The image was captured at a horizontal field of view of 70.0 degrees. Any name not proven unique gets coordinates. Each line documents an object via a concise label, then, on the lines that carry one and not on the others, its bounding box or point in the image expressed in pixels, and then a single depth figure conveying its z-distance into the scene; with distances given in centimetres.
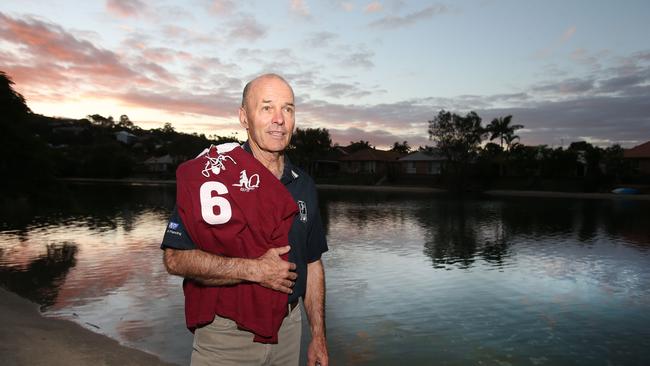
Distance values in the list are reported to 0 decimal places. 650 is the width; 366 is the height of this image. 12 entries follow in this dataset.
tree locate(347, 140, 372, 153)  13462
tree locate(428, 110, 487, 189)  6706
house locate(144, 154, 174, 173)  11650
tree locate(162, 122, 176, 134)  18206
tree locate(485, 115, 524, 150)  7381
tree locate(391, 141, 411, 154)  12394
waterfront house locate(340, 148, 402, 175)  8782
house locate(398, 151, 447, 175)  8006
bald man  219
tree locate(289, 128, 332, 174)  8475
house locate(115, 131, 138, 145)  16825
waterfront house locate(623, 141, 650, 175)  6088
